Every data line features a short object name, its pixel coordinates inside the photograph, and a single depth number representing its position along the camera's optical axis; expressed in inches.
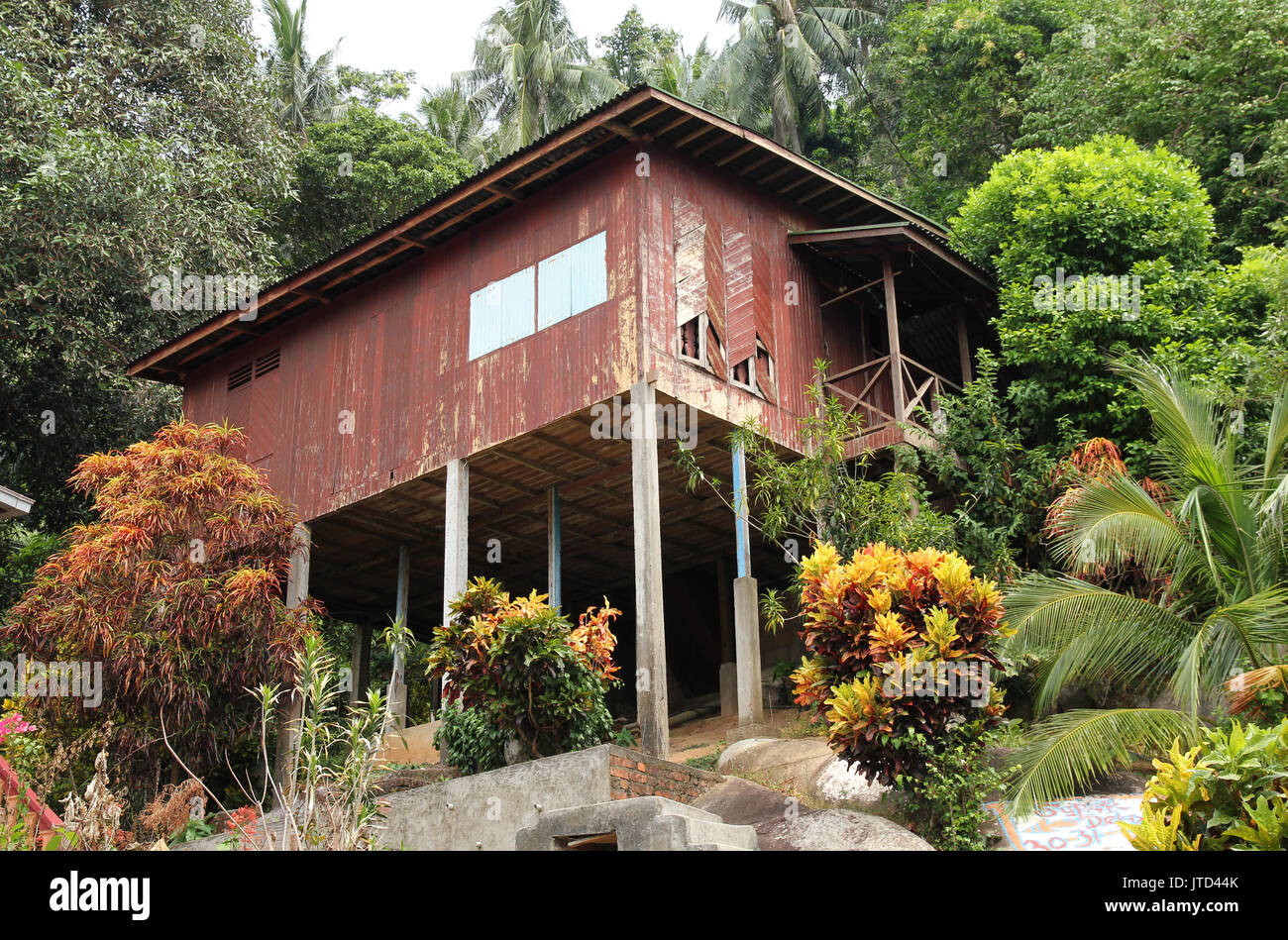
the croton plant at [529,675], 477.4
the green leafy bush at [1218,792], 273.9
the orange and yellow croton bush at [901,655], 402.6
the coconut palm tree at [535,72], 1469.0
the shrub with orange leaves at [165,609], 597.0
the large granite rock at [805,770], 446.6
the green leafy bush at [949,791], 402.0
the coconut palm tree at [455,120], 1549.0
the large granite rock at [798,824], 390.6
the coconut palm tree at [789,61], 1381.6
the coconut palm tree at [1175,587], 444.5
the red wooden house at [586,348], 595.2
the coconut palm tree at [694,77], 1437.0
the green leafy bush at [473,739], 496.7
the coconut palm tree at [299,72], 1475.1
